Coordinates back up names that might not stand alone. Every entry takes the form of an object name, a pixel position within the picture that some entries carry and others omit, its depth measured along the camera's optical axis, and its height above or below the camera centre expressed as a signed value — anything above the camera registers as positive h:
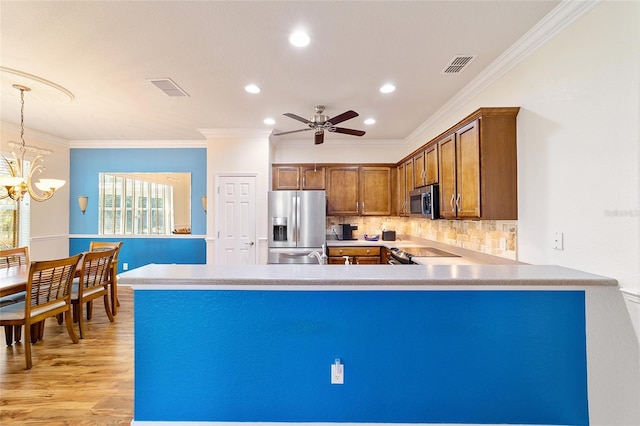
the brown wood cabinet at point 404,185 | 4.02 +0.47
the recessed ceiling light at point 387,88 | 2.90 +1.35
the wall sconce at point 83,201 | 5.19 +0.27
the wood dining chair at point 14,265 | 2.79 -0.64
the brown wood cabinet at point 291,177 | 4.83 +0.67
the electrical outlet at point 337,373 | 1.62 -0.91
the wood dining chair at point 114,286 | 3.68 -0.92
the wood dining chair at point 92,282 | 3.08 -0.79
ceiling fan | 2.92 +1.04
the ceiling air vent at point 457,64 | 2.38 +1.35
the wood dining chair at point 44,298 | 2.47 -0.78
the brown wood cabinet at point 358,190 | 4.85 +0.45
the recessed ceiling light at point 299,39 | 2.08 +1.35
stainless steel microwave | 3.06 +0.16
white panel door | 4.53 +0.00
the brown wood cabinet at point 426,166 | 3.11 +0.60
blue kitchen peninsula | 1.60 -0.78
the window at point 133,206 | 5.28 +0.19
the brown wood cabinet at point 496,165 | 2.24 +0.41
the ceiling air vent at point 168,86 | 2.81 +1.37
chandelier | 2.84 +0.35
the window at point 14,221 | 4.19 -0.08
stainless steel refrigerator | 4.31 -0.05
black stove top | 3.21 -0.45
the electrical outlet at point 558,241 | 1.86 -0.17
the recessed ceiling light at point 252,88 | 2.94 +1.36
